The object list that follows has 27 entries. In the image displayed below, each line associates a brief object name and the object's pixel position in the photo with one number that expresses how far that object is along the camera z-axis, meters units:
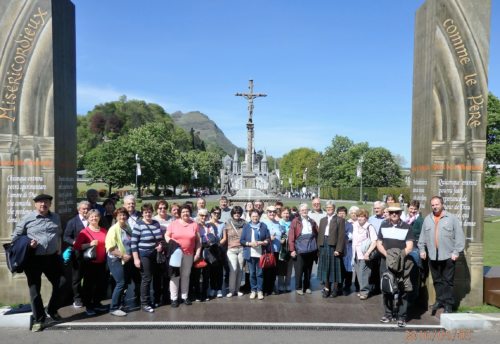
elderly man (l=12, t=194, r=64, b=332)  6.31
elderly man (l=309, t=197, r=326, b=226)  8.83
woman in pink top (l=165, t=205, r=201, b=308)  7.34
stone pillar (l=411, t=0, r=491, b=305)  7.62
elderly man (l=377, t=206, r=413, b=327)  6.70
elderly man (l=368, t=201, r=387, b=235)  8.52
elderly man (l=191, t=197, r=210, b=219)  8.25
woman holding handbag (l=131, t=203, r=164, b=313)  7.01
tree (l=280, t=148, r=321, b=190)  99.62
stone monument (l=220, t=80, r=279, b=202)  35.42
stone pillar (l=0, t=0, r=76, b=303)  7.50
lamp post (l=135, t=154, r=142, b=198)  51.38
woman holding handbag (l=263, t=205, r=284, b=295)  8.34
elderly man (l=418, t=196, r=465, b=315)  6.92
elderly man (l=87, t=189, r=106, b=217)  8.21
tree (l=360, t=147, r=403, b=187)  65.62
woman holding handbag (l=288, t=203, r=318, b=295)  8.25
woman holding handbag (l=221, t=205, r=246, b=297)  8.04
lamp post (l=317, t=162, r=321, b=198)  73.90
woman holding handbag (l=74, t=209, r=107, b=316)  6.84
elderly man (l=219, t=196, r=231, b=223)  9.55
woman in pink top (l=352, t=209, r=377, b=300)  8.09
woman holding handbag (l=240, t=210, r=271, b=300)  7.89
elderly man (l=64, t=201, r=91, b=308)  7.05
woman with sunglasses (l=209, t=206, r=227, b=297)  8.06
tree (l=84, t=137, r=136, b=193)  50.69
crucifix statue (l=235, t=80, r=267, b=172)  46.25
